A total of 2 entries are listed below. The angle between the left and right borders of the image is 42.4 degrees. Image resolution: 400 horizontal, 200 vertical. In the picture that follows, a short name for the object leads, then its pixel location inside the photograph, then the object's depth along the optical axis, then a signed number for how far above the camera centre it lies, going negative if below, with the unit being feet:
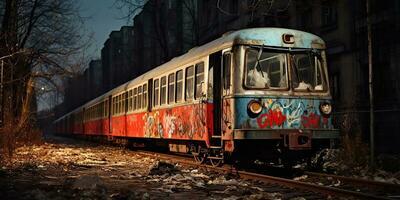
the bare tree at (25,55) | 69.56 +12.91
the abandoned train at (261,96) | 35.83 +2.88
